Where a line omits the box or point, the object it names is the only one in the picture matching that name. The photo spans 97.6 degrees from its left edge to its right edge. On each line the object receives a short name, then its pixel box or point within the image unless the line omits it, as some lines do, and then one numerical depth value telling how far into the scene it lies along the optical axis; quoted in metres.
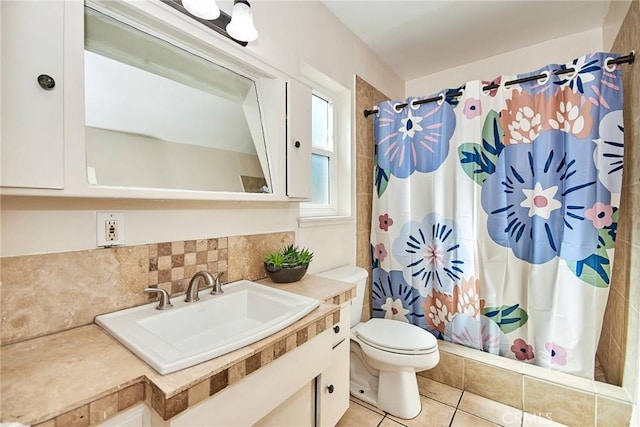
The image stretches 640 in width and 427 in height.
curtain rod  1.41
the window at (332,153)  1.98
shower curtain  1.48
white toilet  1.48
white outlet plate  0.89
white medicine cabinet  0.66
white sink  0.68
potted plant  1.30
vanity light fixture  1.00
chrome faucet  1.03
